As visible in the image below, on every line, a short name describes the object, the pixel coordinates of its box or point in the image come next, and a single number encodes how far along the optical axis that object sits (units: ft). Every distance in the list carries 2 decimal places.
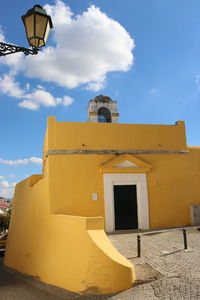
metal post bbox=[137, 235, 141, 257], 20.77
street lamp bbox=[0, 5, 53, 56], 12.04
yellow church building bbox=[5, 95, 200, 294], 30.25
